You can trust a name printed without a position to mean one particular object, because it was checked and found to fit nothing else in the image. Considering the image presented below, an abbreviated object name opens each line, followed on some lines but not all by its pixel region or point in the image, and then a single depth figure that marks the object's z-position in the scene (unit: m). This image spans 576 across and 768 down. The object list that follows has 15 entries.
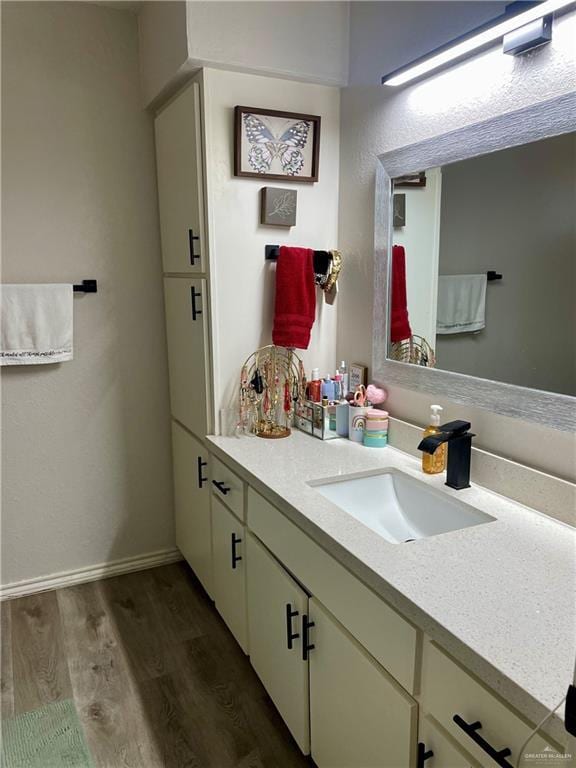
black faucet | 1.54
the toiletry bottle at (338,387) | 2.12
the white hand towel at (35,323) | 2.27
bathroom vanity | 0.92
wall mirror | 1.35
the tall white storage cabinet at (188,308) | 2.02
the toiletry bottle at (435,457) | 1.66
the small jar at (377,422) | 1.92
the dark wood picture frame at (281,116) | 1.94
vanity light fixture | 1.27
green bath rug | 1.70
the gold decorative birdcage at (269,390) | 2.12
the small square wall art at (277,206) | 2.03
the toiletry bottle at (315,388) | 2.11
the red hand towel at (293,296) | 2.06
